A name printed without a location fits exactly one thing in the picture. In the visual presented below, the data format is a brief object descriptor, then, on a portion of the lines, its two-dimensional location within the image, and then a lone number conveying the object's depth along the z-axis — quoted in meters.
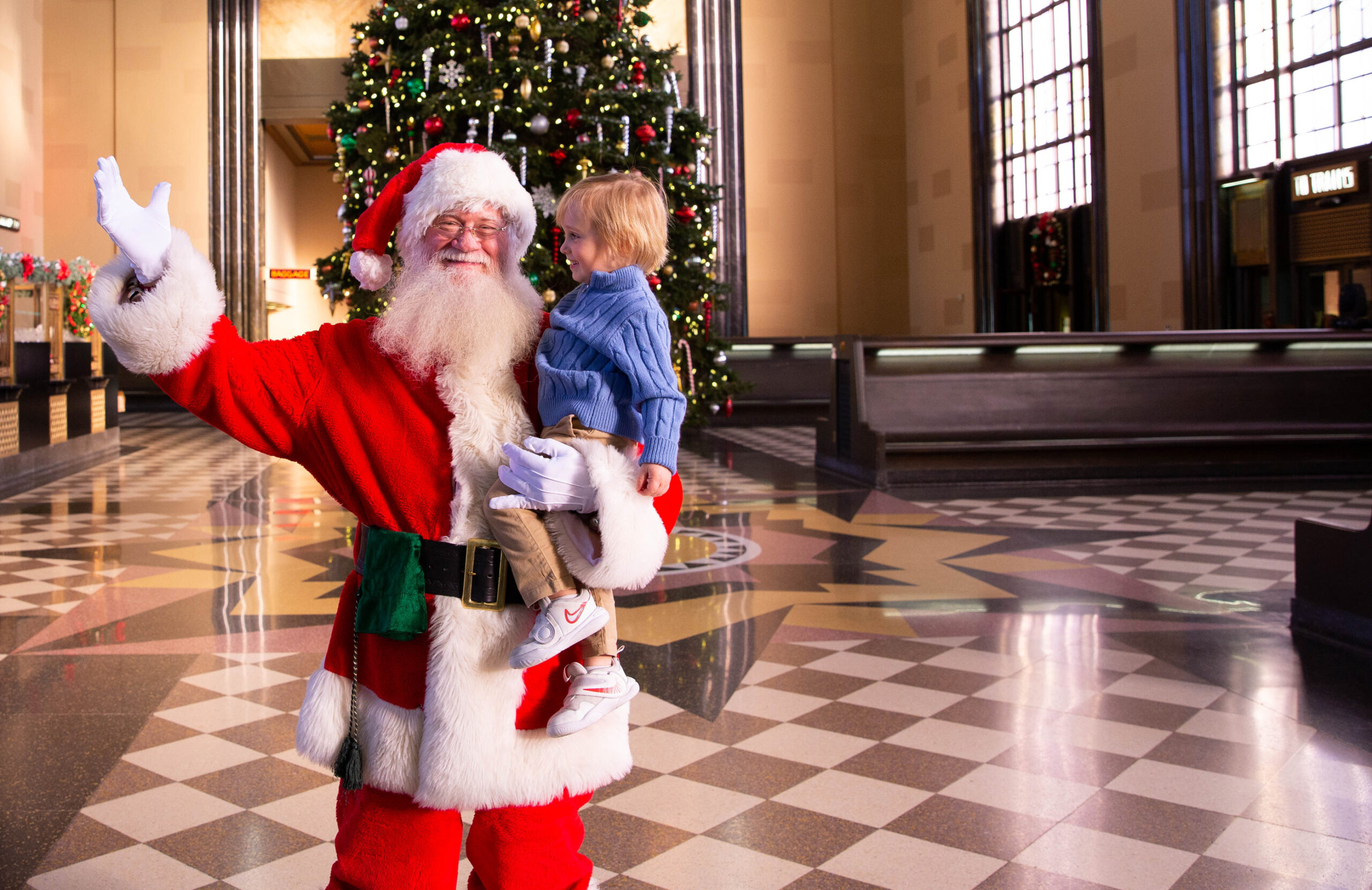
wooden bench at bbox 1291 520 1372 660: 4.06
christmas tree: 7.66
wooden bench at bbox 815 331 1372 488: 9.09
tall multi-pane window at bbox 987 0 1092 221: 15.29
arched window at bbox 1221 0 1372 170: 11.43
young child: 1.54
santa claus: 1.52
